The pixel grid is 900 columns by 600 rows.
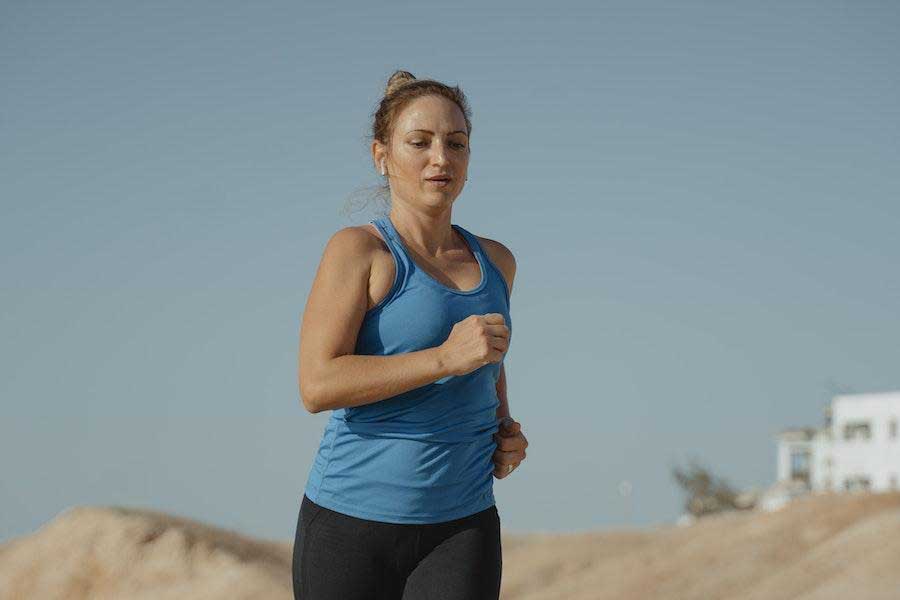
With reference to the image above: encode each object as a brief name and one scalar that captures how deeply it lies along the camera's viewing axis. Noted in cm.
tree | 4669
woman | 285
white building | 4662
